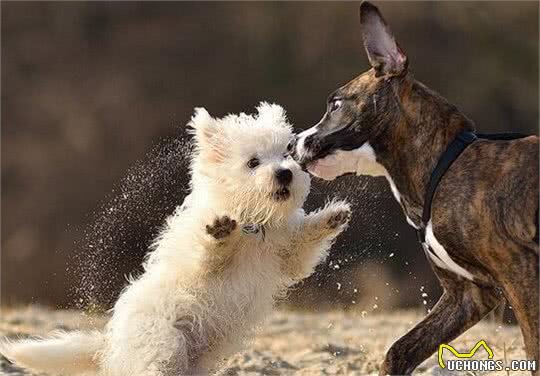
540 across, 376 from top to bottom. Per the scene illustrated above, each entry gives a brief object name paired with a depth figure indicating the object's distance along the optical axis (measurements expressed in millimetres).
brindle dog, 10211
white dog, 13016
